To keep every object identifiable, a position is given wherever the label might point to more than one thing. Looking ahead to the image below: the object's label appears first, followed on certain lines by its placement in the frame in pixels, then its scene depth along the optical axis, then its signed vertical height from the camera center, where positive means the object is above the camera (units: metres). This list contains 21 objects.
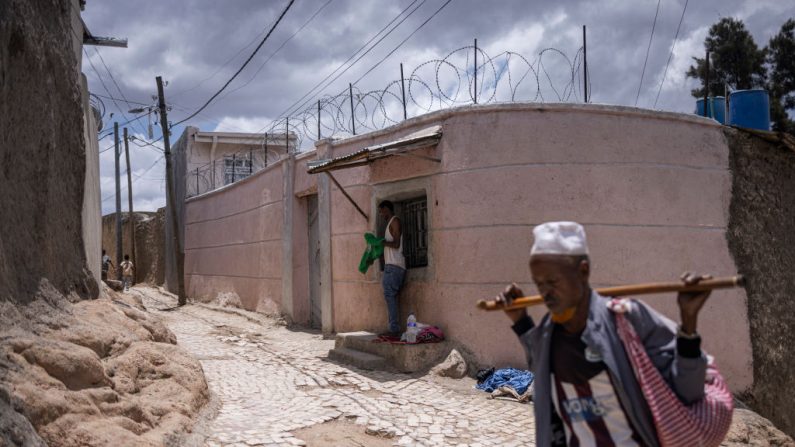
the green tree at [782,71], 18.67 +4.78
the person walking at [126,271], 21.01 -0.42
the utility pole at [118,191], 25.62 +2.77
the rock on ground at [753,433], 6.68 -2.11
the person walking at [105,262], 19.74 -0.09
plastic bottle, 7.96 -1.02
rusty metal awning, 8.16 +1.28
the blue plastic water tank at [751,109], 9.61 +1.83
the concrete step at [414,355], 7.78 -1.32
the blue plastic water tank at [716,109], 10.02 +1.95
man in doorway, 8.62 -0.29
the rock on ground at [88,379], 3.57 -0.80
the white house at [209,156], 20.08 +3.56
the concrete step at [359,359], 7.96 -1.39
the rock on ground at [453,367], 7.54 -1.43
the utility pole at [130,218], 26.50 +1.66
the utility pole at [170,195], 17.94 +1.71
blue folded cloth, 6.90 -1.49
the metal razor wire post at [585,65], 8.17 +2.21
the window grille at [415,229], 8.91 +0.24
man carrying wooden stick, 2.08 -0.40
